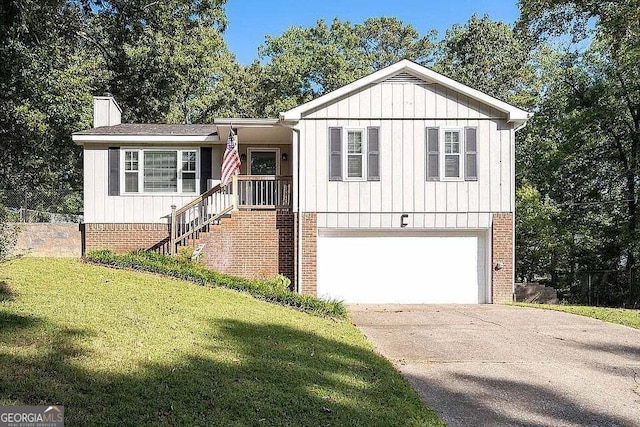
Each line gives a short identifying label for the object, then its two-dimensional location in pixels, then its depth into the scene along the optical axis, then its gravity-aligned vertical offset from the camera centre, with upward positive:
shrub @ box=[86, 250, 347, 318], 10.88 -1.46
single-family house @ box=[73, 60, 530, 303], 14.02 +0.21
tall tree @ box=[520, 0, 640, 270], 20.28 +4.02
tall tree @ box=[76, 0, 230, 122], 20.92 +6.54
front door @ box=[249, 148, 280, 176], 16.52 +1.55
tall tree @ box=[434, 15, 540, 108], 26.78 +7.42
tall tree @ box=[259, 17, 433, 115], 29.23 +9.32
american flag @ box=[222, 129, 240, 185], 14.00 +1.33
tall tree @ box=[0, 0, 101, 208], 10.80 +3.28
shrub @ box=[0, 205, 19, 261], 7.67 -0.32
